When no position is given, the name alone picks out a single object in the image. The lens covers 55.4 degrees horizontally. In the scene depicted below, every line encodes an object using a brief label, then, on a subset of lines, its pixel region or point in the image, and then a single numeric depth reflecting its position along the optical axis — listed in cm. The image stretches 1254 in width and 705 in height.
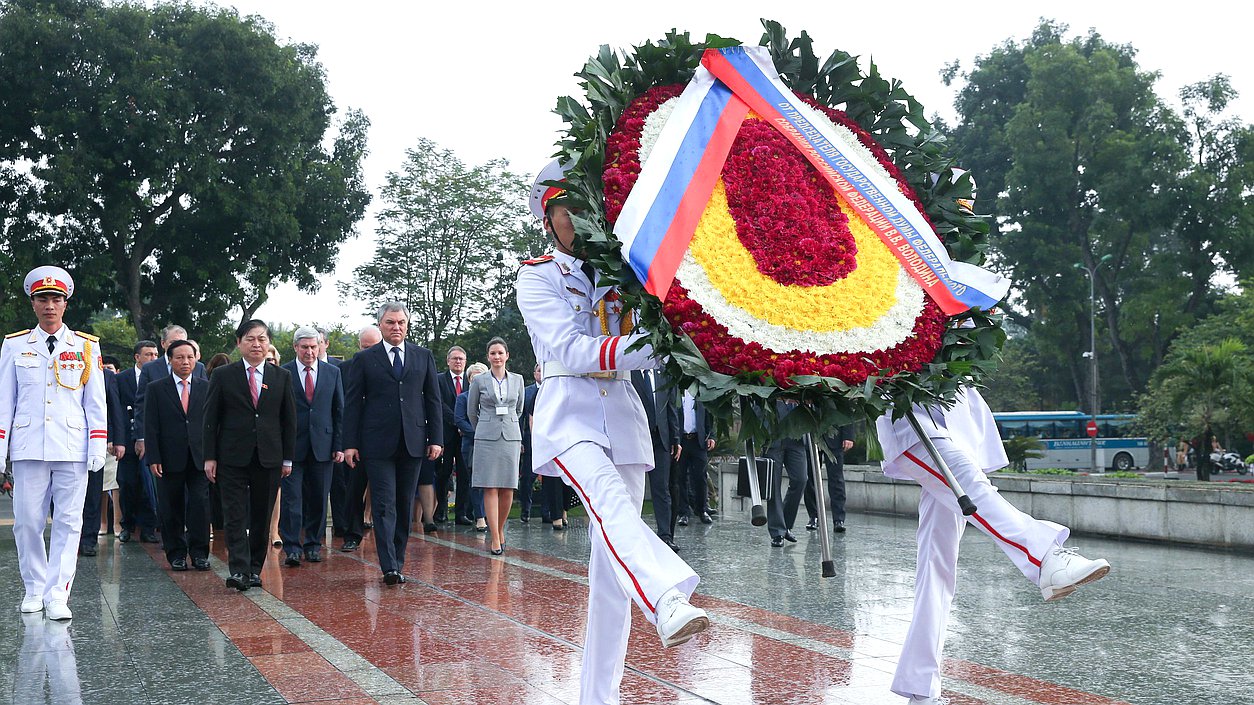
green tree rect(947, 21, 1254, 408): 4656
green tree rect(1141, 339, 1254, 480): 2433
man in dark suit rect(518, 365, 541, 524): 1485
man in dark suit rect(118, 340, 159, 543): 1291
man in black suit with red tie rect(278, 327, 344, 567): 1107
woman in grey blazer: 1162
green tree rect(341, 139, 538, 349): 4322
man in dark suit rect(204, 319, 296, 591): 917
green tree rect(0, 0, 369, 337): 3181
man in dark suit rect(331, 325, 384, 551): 1195
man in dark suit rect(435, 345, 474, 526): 1456
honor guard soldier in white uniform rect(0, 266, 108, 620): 787
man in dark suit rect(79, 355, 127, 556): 1177
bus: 4628
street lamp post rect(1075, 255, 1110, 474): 4522
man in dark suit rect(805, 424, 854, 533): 1309
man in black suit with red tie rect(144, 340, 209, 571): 1047
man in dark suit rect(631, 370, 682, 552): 1116
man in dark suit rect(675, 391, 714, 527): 1337
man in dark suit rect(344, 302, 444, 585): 949
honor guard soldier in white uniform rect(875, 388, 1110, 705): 414
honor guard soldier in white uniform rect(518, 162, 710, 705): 422
